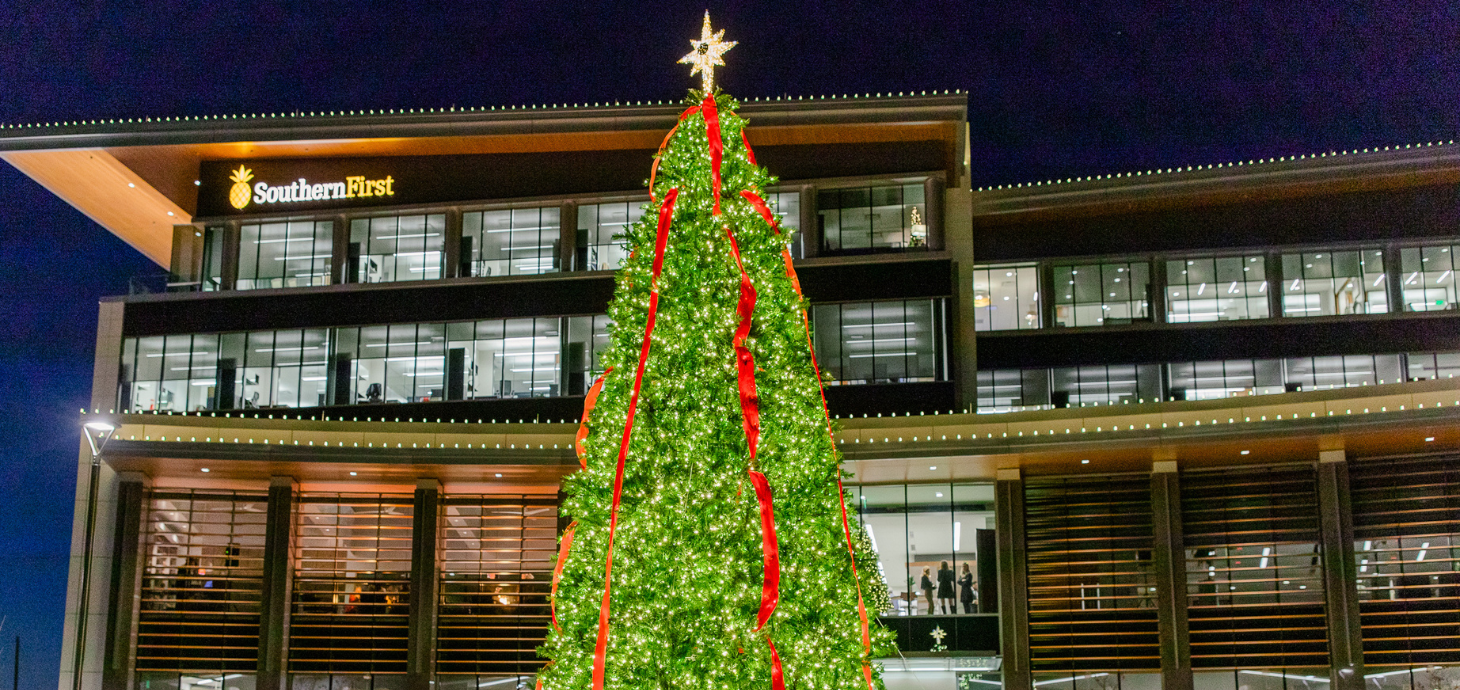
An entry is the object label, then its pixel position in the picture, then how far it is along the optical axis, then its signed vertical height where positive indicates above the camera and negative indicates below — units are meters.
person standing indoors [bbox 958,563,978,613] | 34.72 -0.07
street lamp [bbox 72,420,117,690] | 23.41 +0.97
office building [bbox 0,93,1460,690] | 30.95 +6.16
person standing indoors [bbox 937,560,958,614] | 34.78 -0.04
